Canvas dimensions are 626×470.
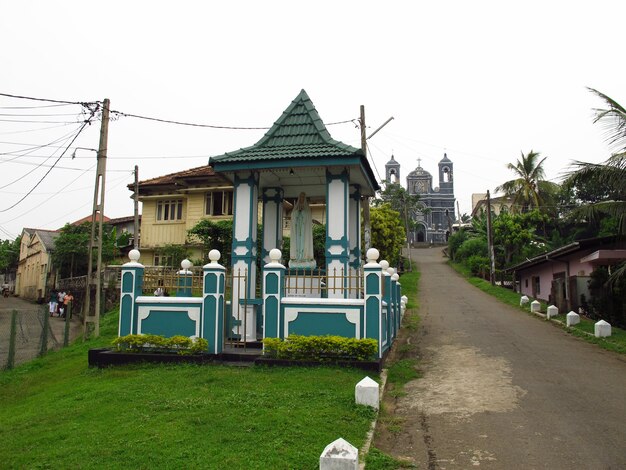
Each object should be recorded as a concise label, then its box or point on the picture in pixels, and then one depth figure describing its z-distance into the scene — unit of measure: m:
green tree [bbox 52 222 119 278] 29.92
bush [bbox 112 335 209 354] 9.35
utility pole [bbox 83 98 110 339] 14.84
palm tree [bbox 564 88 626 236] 13.64
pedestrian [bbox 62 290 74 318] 24.25
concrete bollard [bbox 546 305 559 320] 19.41
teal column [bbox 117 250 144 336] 9.85
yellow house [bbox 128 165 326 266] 26.77
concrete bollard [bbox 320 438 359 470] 4.34
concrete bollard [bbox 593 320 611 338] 14.45
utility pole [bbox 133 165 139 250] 22.65
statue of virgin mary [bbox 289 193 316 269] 11.07
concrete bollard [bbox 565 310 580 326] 17.16
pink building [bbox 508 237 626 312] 18.16
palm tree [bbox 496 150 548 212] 40.94
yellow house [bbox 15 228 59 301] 36.00
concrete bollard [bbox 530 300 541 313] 21.70
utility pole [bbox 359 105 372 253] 17.58
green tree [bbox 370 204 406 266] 30.44
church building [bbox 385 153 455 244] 75.62
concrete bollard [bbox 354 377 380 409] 6.72
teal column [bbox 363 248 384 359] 8.99
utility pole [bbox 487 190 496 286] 32.16
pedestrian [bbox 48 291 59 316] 26.31
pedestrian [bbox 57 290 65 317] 26.28
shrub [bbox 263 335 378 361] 8.77
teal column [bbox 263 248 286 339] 9.30
